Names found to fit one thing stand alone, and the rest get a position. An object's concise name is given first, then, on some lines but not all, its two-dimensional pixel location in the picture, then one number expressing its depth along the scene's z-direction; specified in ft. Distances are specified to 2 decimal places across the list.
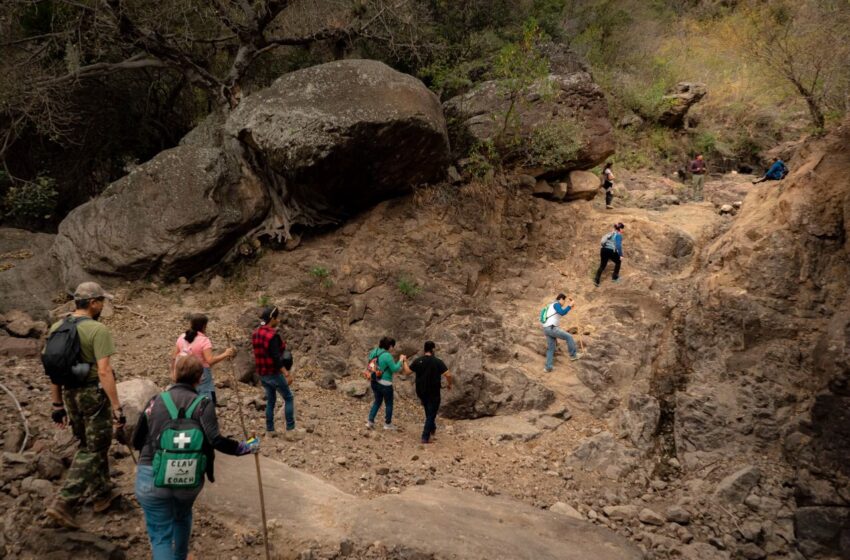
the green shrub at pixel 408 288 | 34.91
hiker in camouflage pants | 13.51
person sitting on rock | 34.68
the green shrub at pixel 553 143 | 39.24
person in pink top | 18.79
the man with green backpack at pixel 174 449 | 11.02
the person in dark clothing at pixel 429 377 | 24.12
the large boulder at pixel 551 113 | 39.93
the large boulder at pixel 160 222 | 32.96
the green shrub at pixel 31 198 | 38.47
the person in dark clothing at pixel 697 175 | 46.93
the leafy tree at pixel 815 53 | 42.88
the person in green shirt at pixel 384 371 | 24.14
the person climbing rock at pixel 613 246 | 35.18
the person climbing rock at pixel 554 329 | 31.35
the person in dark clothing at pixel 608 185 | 43.60
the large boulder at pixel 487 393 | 29.30
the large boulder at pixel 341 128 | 32.37
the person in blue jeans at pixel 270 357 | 20.88
